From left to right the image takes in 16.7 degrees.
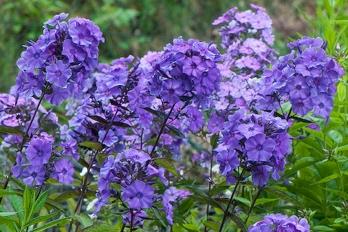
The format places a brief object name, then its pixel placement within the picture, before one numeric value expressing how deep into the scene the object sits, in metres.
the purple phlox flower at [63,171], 3.43
